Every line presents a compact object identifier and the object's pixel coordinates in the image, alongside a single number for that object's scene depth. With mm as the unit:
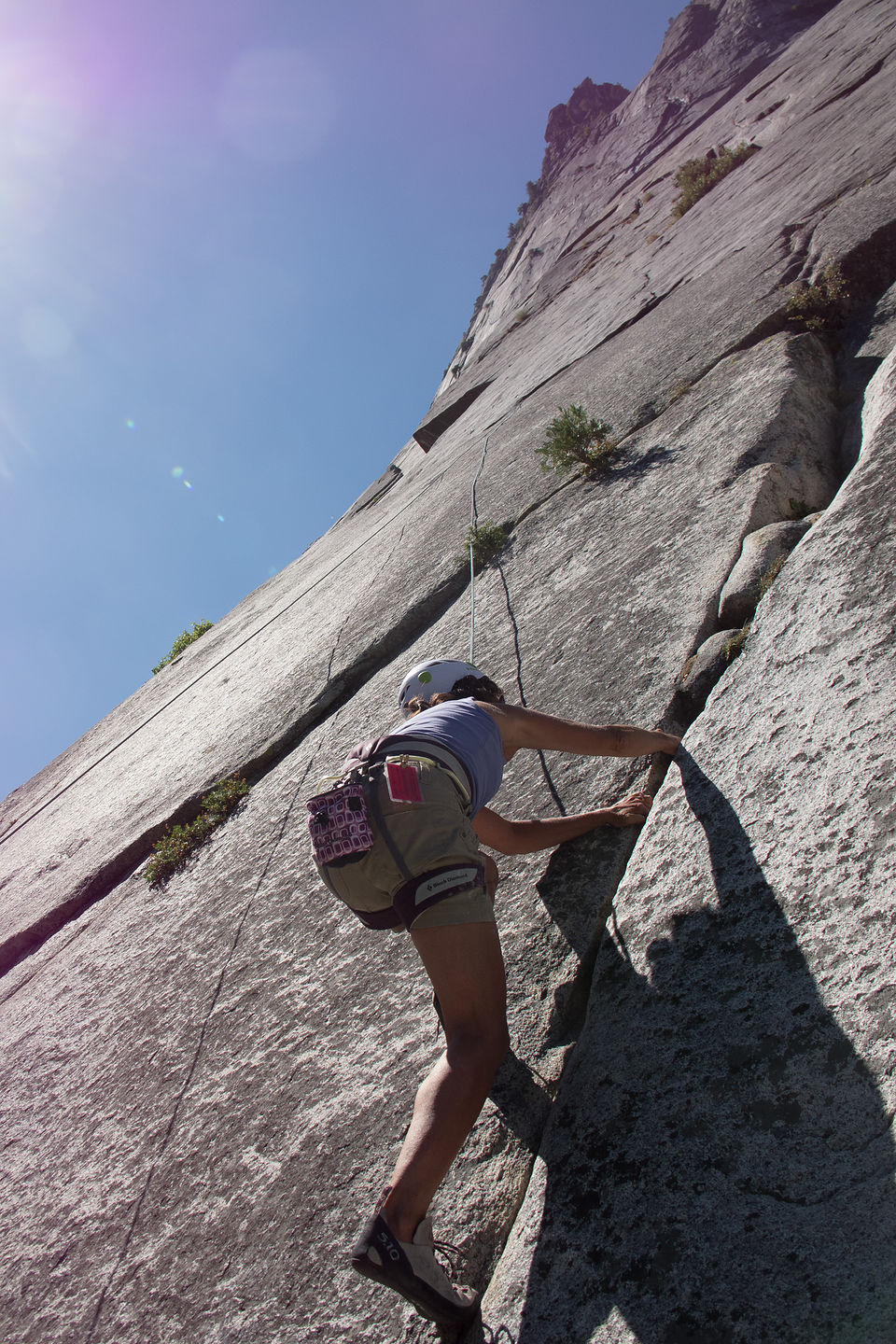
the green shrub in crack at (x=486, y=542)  5117
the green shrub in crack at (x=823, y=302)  4672
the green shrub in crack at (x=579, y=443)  4875
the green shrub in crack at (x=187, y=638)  10492
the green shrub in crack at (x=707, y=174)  9844
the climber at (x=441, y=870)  1645
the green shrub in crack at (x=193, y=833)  4277
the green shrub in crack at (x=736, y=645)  2703
